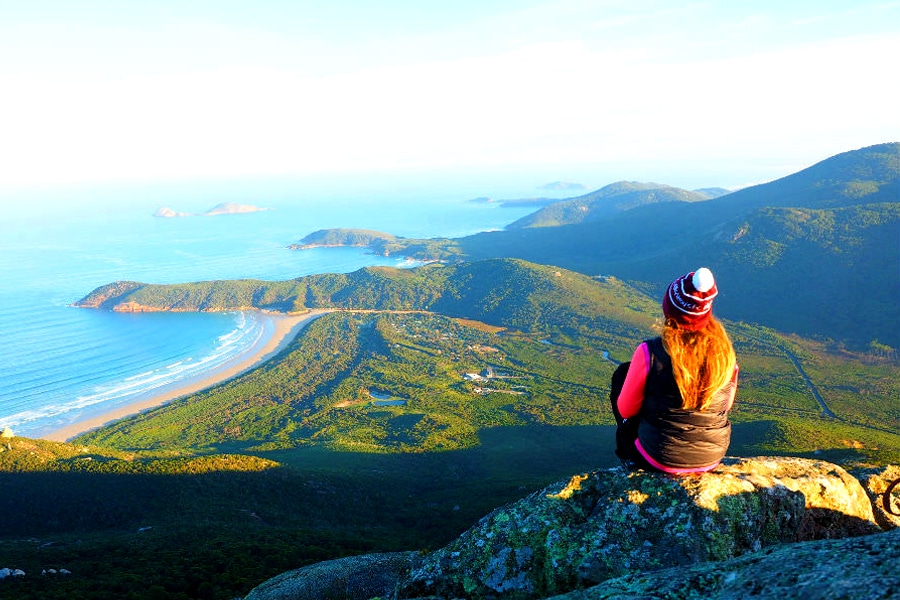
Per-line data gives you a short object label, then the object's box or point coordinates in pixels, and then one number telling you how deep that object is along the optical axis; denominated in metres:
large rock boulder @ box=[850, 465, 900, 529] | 7.54
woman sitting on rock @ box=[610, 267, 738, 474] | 5.75
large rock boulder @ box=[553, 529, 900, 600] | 4.16
